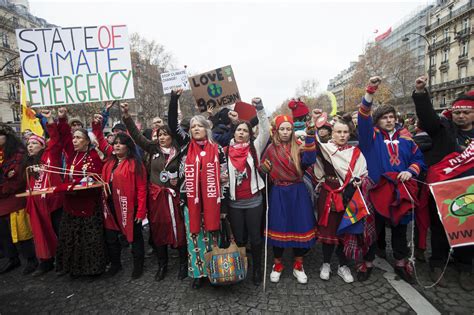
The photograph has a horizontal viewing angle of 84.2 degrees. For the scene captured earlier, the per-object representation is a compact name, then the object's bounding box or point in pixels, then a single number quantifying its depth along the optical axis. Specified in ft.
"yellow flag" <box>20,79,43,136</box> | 13.34
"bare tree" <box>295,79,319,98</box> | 256.52
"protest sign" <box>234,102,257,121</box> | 14.24
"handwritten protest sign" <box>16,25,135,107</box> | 12.37
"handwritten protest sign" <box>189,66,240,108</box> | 15.62
